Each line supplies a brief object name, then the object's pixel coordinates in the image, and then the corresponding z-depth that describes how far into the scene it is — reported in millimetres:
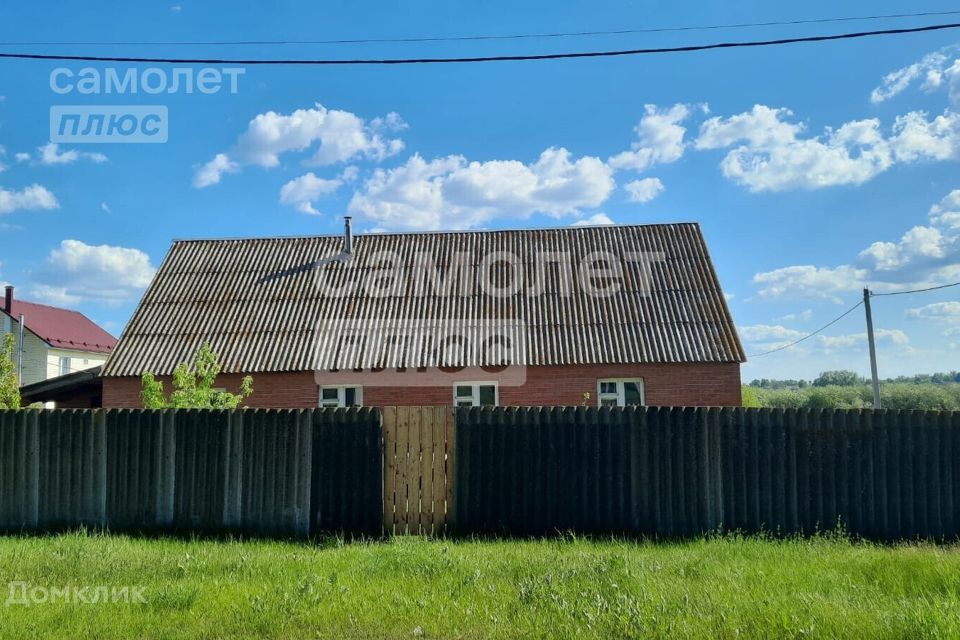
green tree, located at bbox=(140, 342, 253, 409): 10523
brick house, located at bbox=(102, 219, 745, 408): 14602
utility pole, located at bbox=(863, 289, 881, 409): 21562
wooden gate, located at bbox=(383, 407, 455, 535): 8094
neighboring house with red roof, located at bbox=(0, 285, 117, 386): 37312
